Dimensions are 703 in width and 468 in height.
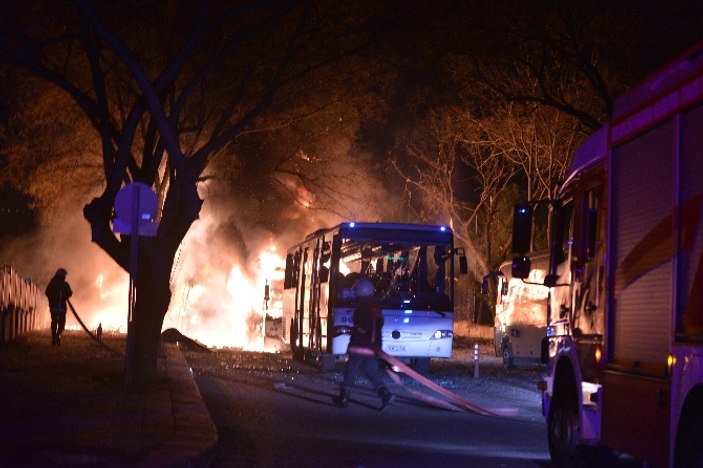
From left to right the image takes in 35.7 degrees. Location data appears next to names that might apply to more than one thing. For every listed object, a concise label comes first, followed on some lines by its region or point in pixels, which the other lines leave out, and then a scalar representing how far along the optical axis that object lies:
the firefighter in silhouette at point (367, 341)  15.67
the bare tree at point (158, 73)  16.17
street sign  14.48
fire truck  6.75
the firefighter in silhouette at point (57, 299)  25.69
